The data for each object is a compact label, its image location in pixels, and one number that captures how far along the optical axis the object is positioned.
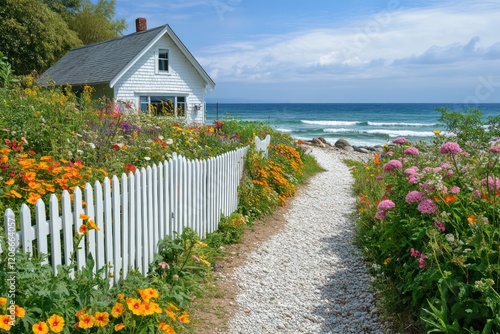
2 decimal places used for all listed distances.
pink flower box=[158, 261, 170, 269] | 3.76
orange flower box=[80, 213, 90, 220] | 2.89
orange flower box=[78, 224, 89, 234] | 2.83
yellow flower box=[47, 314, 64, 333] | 2.29
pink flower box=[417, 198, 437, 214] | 3.41
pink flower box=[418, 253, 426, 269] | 3.20
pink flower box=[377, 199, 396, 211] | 3.99
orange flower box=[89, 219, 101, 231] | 2.83
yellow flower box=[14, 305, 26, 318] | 2.23
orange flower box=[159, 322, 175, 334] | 2.78
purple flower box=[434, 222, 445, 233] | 3.27
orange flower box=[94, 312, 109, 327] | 2.48
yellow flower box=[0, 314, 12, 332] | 2.15
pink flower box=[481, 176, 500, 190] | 3.39
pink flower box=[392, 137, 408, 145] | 5.26
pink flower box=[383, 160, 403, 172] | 4.52
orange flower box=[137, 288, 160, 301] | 2.72
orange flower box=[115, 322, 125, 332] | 2.53
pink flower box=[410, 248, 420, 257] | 3.33
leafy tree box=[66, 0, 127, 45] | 34.16
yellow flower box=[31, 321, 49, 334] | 2.23
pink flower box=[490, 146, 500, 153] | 3.52
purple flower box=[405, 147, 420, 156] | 4.71
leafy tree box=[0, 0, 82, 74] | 23.02
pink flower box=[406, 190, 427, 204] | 3.61
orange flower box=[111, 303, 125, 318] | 2.59
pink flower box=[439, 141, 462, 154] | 3.60
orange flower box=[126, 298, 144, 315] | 2.58
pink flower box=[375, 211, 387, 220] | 4.07
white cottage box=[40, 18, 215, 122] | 18.56
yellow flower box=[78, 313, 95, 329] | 2.42
